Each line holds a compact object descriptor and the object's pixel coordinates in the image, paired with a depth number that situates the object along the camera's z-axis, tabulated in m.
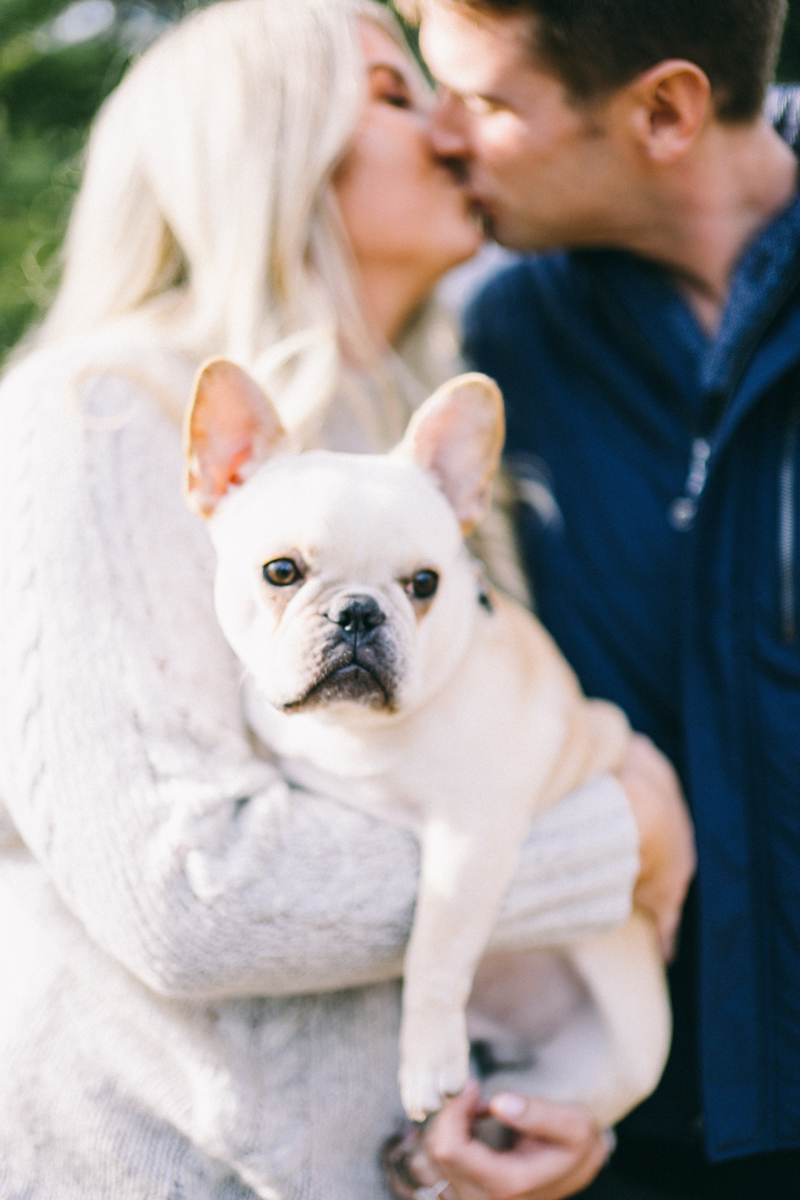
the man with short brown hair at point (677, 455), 1.39
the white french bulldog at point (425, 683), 1.14
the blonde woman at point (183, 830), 1.12
